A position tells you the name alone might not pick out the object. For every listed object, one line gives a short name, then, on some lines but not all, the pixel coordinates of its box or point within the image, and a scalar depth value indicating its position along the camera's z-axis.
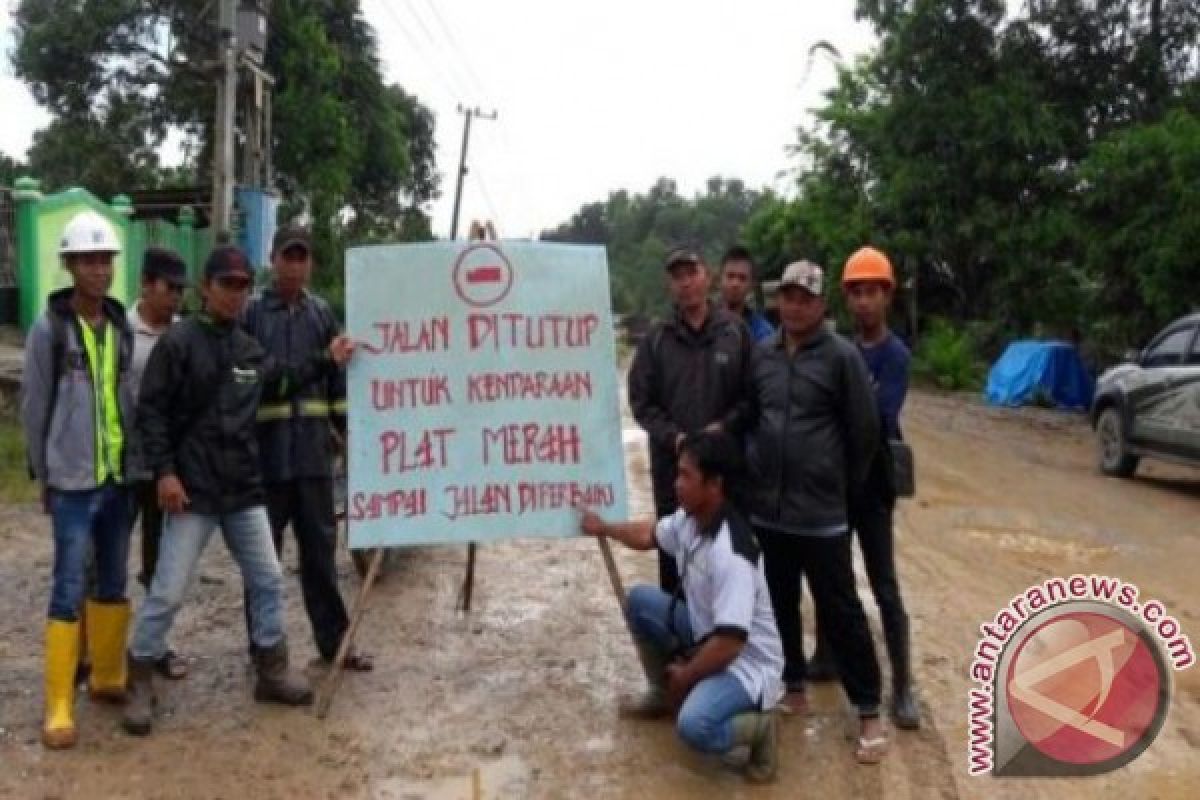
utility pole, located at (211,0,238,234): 12.78
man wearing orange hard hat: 4.40
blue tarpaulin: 19.30
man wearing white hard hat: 4.17
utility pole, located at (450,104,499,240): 36.31
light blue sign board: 4.71
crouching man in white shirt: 3.85
